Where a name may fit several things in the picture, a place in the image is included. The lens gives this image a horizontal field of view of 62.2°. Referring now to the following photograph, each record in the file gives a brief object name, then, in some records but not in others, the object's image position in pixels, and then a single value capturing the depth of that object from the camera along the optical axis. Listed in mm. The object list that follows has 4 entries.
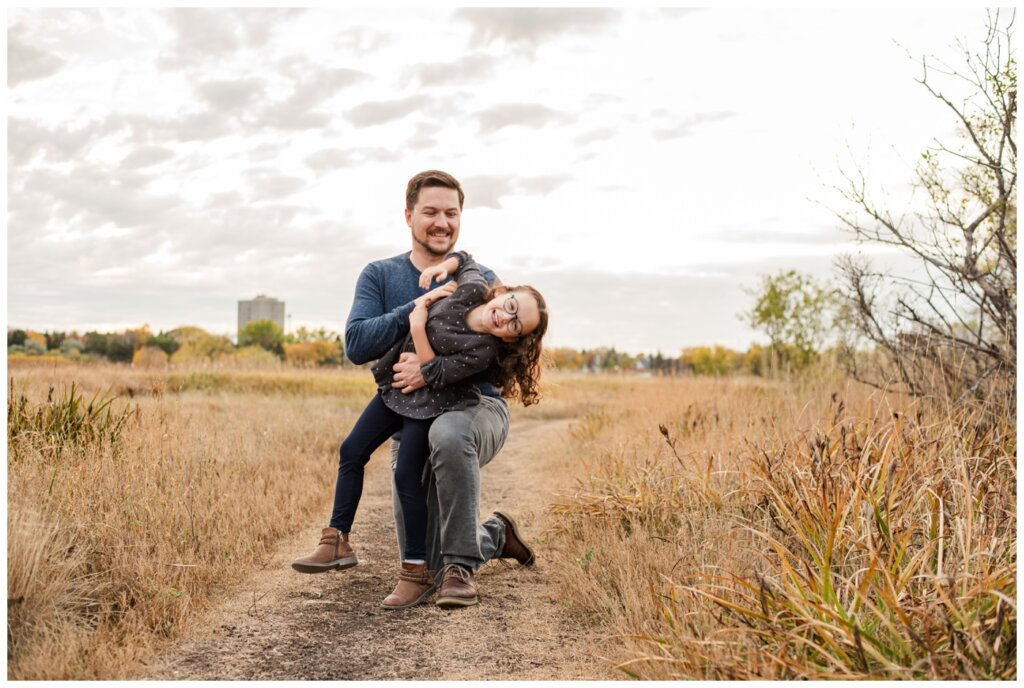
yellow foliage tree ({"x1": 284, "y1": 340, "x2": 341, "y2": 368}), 24497
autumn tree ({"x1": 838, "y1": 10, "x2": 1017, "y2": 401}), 5566
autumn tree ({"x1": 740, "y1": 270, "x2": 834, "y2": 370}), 15625
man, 4145
